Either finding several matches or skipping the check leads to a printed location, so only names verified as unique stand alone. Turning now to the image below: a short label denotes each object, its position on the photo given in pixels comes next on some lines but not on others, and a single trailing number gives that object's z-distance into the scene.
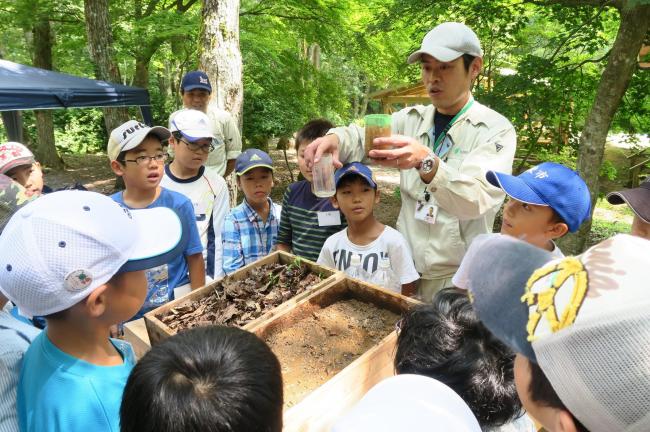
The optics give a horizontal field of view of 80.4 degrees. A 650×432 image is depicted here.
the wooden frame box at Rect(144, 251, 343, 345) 1.75
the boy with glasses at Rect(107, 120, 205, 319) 2.67
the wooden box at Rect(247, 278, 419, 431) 1.31
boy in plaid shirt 3.09
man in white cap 2.11
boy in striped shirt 2.96
